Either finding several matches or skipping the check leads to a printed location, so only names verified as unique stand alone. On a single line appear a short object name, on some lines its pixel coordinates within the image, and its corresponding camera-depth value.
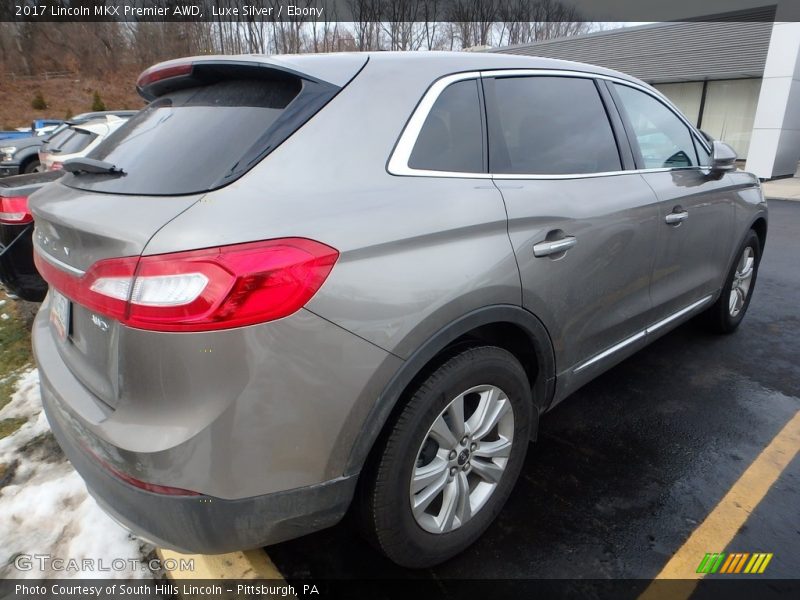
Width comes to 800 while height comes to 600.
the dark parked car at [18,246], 3.34
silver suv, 1.39
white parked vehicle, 6.40
